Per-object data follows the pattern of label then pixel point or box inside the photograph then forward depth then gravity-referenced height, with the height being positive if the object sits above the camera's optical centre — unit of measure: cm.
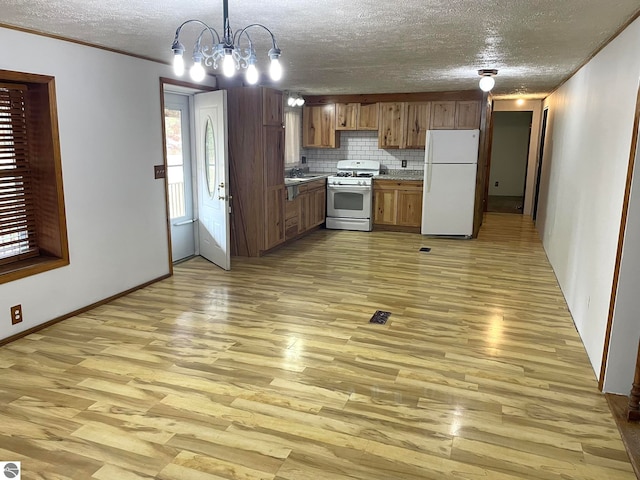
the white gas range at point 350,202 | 768 -75
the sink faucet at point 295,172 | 775 -29
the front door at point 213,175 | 515 -25
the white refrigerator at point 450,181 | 695 -36
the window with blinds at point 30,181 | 349 -23
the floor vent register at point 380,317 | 392 -133
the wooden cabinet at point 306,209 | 666 -81
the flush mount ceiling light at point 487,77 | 505 +86
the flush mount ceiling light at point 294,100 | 715 +80
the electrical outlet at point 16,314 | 341 -116
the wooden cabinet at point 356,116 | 773 +62
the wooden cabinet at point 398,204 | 758 -76
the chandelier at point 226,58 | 234 +49
